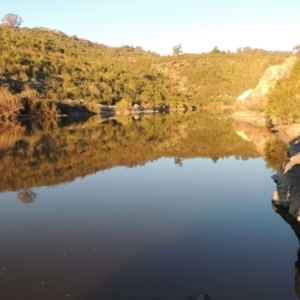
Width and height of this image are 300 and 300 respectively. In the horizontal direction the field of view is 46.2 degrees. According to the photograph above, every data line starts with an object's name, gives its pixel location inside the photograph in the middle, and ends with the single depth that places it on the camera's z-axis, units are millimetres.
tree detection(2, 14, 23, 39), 112112
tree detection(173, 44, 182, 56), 183125
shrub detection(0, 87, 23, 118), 57688
